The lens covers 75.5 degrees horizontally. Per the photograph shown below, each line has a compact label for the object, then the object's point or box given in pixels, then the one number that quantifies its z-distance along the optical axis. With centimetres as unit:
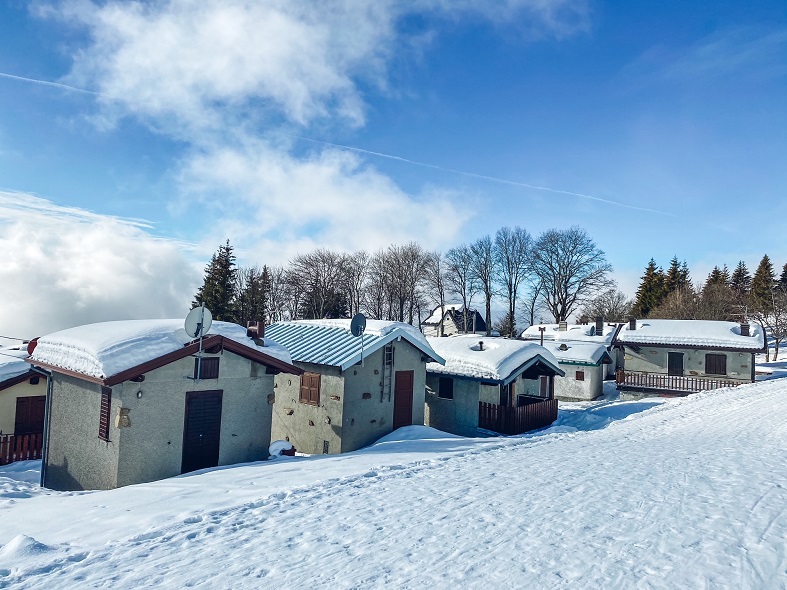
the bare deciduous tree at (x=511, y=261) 5928
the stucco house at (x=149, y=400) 1148
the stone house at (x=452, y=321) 6731
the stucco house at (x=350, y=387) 1672
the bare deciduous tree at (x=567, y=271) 5519
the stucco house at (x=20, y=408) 1622
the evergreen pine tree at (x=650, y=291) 6912
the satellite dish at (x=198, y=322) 1207
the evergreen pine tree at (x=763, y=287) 5681
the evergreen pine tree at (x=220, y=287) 4850
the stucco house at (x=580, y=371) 3212
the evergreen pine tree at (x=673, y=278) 6994
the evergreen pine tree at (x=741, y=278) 7419
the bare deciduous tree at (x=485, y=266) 6047
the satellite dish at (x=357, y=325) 1711
